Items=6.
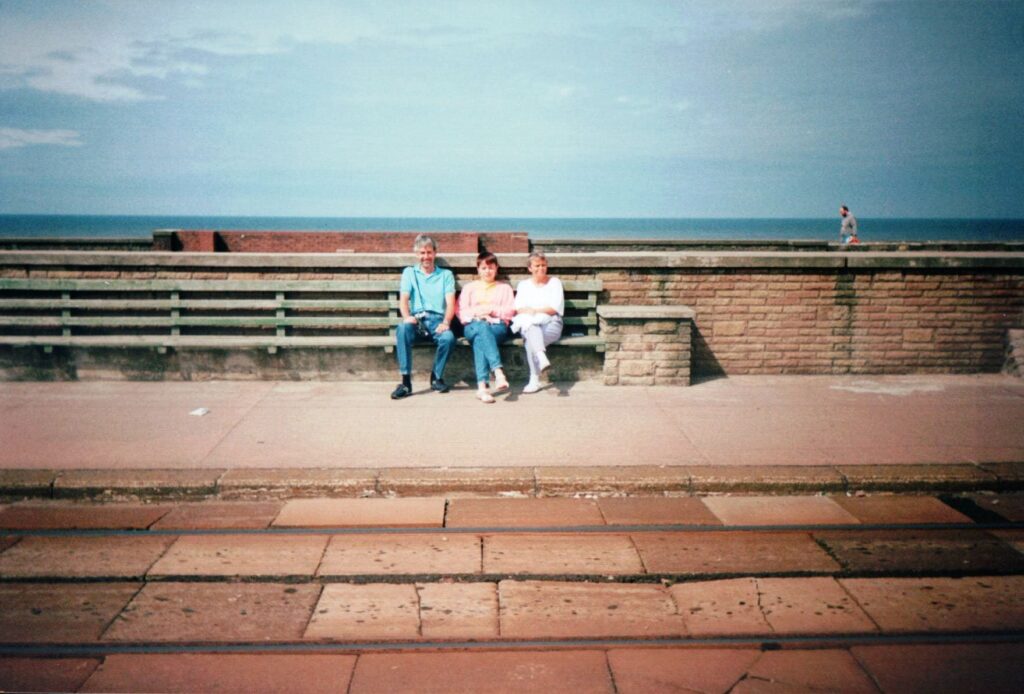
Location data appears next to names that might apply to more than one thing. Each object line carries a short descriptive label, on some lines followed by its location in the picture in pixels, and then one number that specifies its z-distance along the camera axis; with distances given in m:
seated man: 7.48
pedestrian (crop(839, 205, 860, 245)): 22.17
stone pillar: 7.67
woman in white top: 7.42
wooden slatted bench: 7.78
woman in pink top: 7.25
